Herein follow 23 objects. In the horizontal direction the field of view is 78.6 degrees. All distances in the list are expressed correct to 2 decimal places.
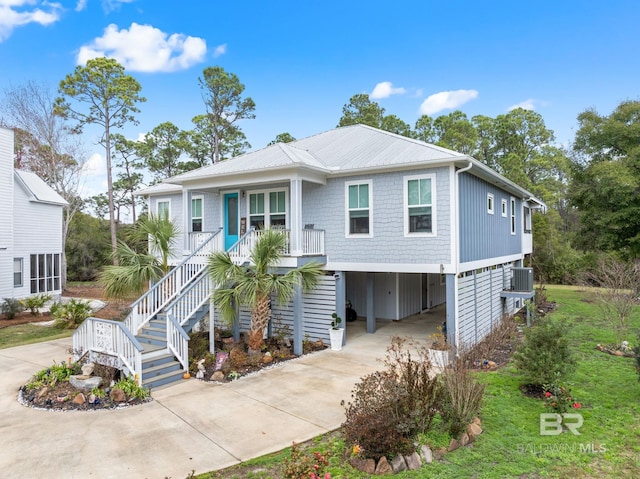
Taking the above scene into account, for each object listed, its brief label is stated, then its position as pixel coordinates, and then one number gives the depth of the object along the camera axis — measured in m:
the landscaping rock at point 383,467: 4.58
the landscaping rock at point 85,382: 7.68
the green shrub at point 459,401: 5.33
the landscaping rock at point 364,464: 4.62
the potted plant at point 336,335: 10.88
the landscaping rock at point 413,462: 4.66
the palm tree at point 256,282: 9.43
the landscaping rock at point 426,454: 4.82
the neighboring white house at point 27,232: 18.00
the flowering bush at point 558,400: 6.11
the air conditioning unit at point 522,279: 15.53
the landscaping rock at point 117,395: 7.25
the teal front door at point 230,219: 13.32
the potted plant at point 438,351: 8.73
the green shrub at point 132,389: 7.36
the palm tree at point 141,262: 10.12
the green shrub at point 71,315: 14.71
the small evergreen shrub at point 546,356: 6.64
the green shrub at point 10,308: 16.47
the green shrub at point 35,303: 17.27
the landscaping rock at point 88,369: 8.06
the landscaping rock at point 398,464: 4.61
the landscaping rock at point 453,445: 5.10
